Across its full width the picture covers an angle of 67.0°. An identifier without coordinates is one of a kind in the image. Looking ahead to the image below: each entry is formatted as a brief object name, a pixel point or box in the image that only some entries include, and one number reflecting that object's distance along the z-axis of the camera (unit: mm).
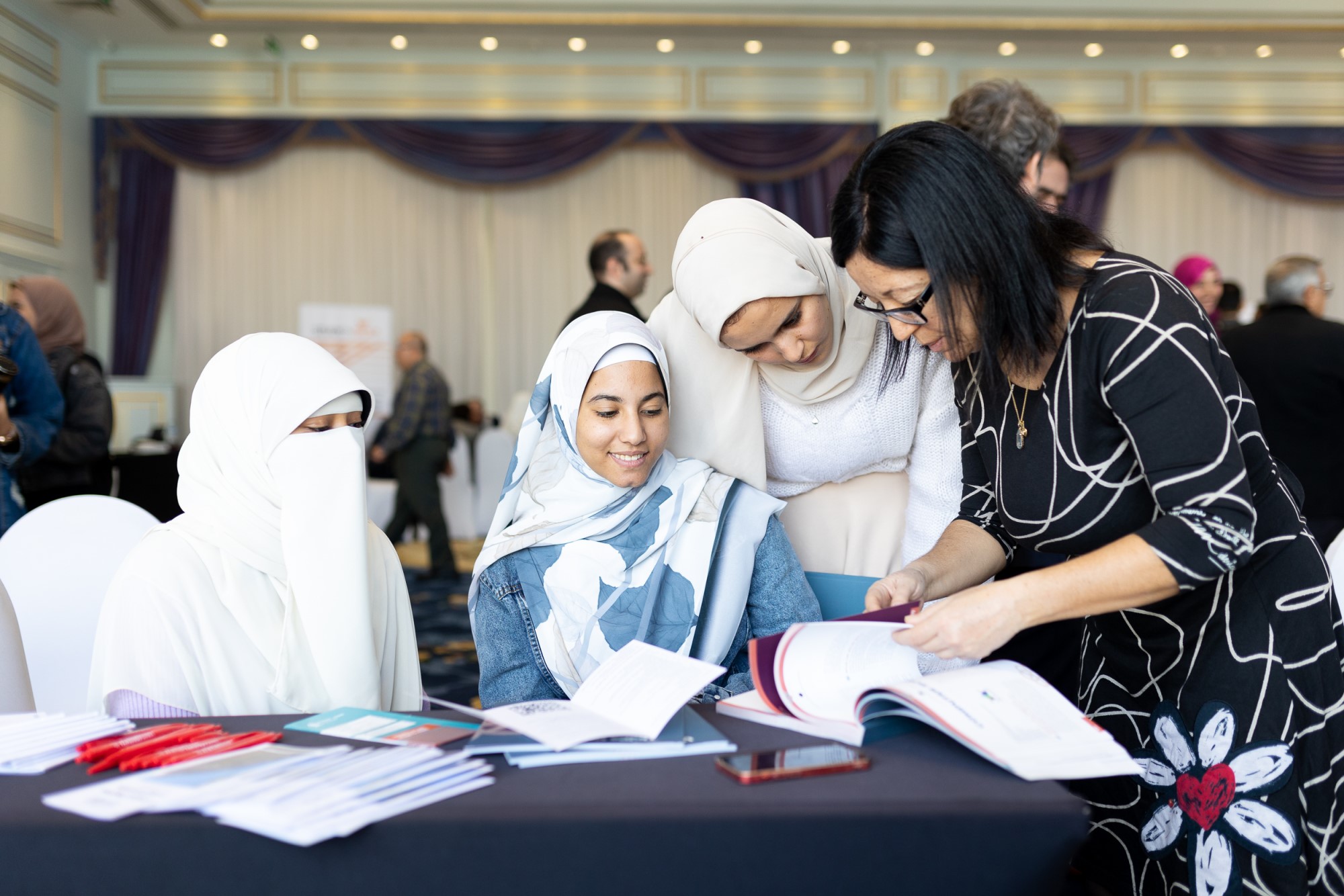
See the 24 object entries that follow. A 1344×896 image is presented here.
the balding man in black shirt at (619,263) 4273
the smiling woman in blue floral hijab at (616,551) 1630
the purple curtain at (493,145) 7727
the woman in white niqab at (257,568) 1524
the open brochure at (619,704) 1042
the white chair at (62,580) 1905
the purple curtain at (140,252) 7656
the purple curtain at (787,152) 7750
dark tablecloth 843
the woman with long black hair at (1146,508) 1097
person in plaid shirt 5660
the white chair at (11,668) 1473
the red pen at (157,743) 969
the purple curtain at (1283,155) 7984
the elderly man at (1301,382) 3109
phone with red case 945
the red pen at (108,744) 986
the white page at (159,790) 860
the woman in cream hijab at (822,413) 1730
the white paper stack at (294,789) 835
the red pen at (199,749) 963
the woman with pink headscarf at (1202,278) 3764
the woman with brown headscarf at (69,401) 3225
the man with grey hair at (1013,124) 2133
